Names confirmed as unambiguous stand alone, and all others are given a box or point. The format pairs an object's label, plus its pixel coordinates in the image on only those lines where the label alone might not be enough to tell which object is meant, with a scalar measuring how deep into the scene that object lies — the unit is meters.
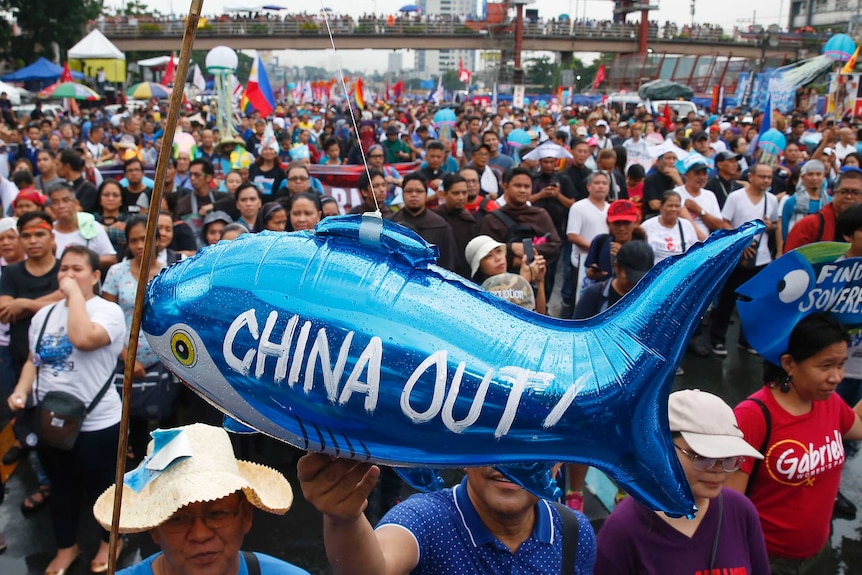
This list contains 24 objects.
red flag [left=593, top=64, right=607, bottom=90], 30.12
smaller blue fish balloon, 2.93
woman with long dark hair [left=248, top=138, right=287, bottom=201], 7.25
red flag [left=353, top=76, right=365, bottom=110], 16.72
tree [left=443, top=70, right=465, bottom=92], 76.62
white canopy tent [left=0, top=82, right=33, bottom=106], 20.40
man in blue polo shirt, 1.75
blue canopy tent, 26.42
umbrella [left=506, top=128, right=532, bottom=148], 11.41
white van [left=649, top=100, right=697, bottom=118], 22.61
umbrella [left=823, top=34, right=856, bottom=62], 15.21
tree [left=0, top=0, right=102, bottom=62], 38.19
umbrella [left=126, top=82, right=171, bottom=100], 25.03
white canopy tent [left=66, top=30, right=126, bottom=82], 19.19
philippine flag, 10.68
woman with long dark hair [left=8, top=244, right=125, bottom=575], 3.30
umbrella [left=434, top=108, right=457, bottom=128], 13.30
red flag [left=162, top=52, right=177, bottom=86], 18.09
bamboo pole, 1.07
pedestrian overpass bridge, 38.12
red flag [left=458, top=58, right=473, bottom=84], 30.04
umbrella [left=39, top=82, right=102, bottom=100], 18.73
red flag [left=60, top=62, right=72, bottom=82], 20.13
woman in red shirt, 2.57
